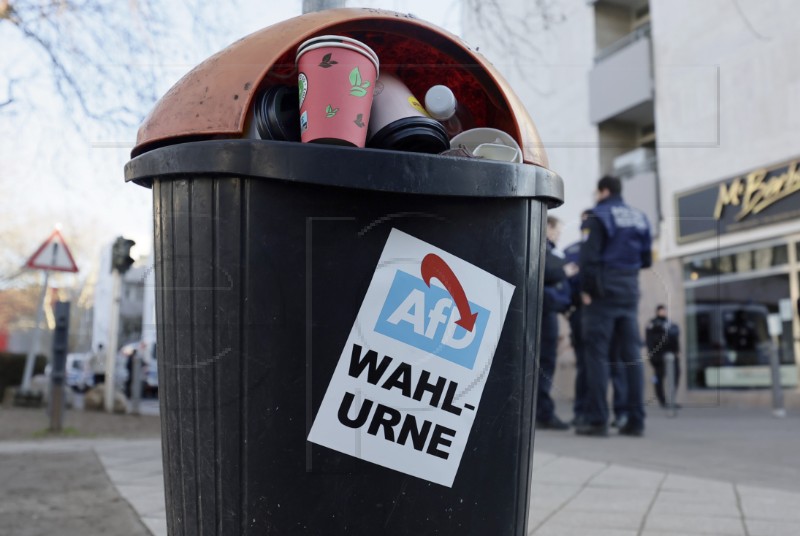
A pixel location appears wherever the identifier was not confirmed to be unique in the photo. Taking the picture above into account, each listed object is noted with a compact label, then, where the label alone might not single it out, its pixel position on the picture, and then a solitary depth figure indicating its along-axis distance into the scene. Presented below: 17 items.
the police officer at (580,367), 6.39
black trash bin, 1.43
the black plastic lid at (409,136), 1.51
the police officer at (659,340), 10.45
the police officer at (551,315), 6.25
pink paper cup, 1.46
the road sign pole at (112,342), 8.36
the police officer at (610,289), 5.70
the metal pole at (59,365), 8.05
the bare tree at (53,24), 5.60
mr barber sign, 11.97
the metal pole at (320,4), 2.38
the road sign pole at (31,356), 14.55
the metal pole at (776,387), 9.06
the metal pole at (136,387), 10.41
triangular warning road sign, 8.66
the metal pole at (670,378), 9.03
